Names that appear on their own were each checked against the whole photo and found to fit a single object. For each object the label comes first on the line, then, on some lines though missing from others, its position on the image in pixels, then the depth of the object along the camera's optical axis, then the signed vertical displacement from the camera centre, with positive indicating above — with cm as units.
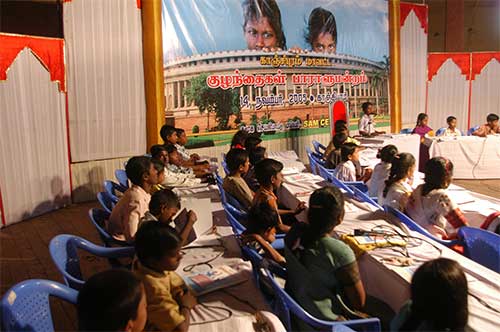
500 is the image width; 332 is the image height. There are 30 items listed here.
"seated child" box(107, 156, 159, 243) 317 -55
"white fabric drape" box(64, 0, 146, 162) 630 +57
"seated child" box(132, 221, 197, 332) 193 -66
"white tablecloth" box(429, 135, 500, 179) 768 -65
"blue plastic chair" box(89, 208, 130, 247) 332 -77
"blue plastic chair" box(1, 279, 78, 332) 197 -79
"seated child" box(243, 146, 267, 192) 485 -49
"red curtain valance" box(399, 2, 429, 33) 1012 +218
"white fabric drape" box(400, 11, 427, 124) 1031 +102
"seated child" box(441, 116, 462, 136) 800 -28
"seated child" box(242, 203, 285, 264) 276 -68
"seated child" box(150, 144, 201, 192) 477 -59
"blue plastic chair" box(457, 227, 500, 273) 294 -83
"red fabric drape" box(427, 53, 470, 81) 1077 +117
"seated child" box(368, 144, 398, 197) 468 -54
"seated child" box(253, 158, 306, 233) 346 -45
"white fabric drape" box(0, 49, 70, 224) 546 -25
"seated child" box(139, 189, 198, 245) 297 -55
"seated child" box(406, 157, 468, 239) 325 -62
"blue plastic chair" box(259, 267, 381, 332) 207 -90
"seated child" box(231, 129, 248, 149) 611 -29
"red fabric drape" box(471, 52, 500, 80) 1076 +122
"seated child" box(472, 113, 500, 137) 800 -25
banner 726 +97
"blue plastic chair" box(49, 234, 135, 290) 257 -80
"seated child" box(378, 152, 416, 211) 363 -53
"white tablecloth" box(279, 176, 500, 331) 211 -83
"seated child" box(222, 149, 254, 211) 403 -53
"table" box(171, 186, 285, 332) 199 -83
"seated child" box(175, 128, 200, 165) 604 -38
